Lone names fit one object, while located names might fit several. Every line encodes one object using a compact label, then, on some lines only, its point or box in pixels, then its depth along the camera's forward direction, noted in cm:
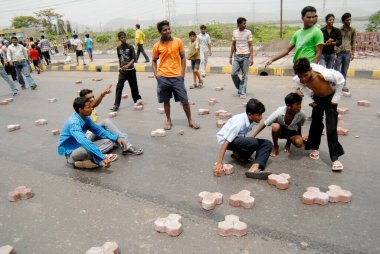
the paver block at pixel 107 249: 263
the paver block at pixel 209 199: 327
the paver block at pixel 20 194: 371
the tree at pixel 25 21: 7125
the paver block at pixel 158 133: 565
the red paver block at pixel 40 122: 696
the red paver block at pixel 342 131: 514
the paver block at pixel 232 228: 284
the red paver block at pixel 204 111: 682
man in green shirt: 521
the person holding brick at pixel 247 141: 385
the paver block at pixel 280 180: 358
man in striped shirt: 773
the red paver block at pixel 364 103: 669
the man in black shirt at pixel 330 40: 704
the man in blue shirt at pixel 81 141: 427
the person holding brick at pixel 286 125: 439
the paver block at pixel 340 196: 325
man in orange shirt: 573
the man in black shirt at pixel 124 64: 756
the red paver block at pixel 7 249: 269
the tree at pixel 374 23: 1861
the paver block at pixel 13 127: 669
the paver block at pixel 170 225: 290
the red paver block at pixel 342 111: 628
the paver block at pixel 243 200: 325
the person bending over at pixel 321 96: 377
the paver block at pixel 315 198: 322
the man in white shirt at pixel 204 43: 1095
